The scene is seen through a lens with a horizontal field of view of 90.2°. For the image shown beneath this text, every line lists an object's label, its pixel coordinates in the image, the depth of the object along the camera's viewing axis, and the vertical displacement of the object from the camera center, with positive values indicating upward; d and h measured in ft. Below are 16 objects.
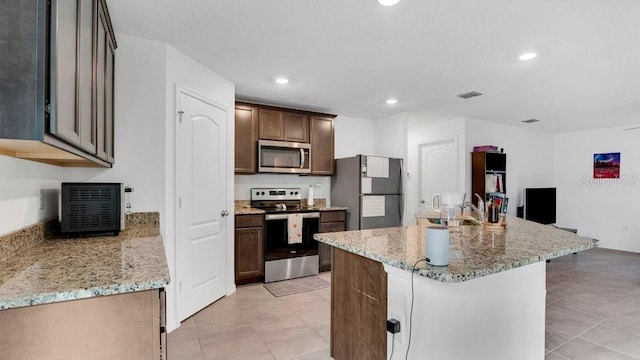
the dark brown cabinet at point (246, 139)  13.24 +1.80
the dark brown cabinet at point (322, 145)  15.33 +1.79
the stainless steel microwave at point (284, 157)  13.82 +1.10
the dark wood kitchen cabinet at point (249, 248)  12.43 -2.65
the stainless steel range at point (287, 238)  13.16 -2.42
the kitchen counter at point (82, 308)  3.40 -1.47
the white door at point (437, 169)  17.87 +0.75
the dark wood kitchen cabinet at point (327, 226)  14.46 -2.03
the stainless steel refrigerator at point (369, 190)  14.73 -0.42
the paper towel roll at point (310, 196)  15.57 -0.74
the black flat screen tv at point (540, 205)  19.81 -1.44
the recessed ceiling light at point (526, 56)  9.00 +3.61
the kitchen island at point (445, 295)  4.96 -1.99
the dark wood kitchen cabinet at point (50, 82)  3.26 +1.16
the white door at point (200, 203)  9.35 -0.69
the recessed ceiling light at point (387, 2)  6.49 +3.69
